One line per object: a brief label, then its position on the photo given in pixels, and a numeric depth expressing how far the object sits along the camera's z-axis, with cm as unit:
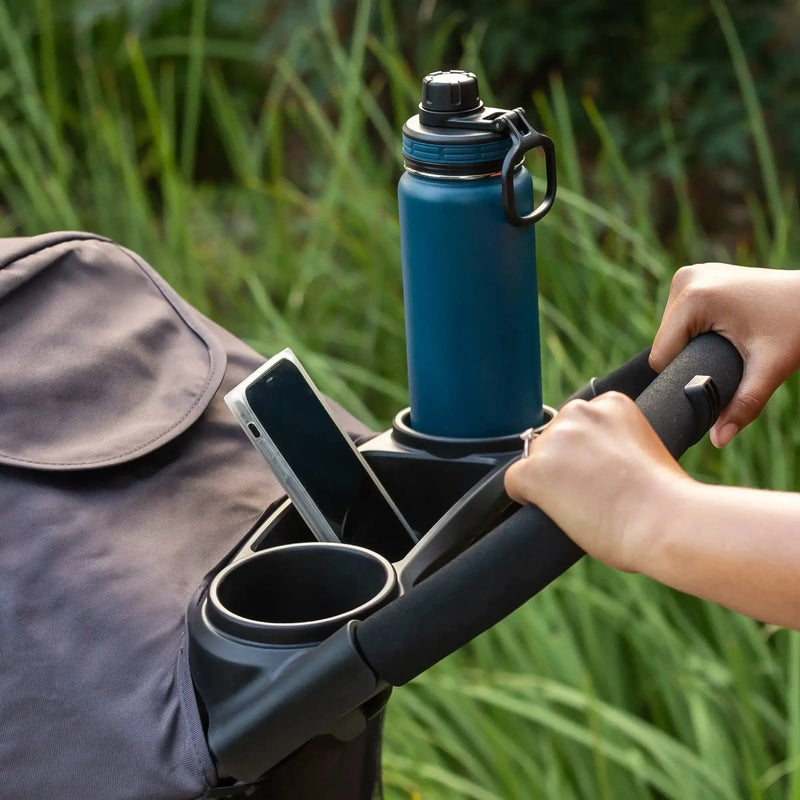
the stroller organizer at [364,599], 123
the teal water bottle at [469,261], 139
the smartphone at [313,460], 138
